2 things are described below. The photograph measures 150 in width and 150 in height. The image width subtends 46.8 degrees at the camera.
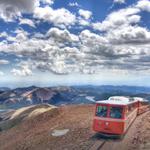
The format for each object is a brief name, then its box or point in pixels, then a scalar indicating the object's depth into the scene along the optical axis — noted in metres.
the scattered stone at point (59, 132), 21.92
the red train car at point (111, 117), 18.84
